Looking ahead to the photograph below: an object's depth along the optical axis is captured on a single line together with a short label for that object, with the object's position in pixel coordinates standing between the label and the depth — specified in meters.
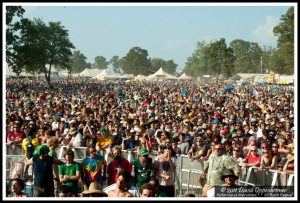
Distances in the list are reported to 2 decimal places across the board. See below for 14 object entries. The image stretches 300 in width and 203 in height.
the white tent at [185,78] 103.72
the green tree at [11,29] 43.19
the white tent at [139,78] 101.19
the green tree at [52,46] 64.69
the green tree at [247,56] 159.00
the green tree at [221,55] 82.69
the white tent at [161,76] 88.88
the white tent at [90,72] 130.20
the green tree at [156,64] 181.25
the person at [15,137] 10.34
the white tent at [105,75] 100.81
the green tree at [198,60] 141.65
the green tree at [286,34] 56.81
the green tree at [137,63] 167.88
